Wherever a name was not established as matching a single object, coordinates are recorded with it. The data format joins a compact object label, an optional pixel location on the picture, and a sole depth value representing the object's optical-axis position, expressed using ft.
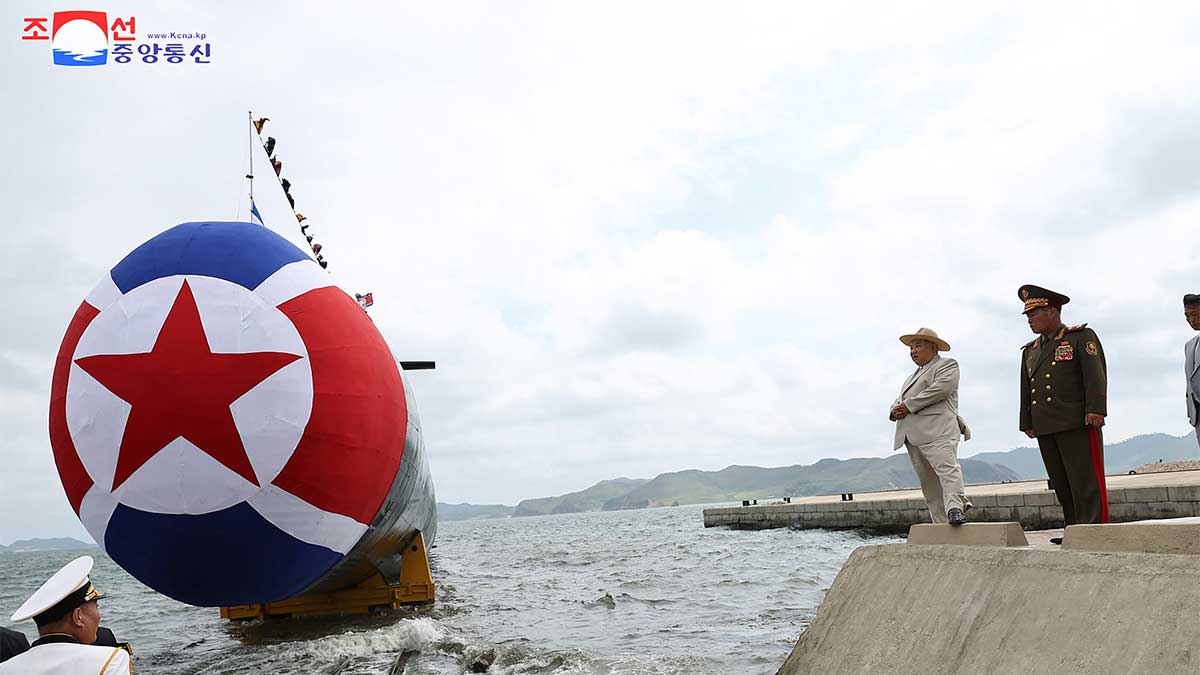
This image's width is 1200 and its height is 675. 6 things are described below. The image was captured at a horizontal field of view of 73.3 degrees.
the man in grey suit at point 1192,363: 16.19
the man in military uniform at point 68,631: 8.27
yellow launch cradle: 27.02
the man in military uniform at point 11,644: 10.94
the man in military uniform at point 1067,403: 15.39
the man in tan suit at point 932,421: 16.11
